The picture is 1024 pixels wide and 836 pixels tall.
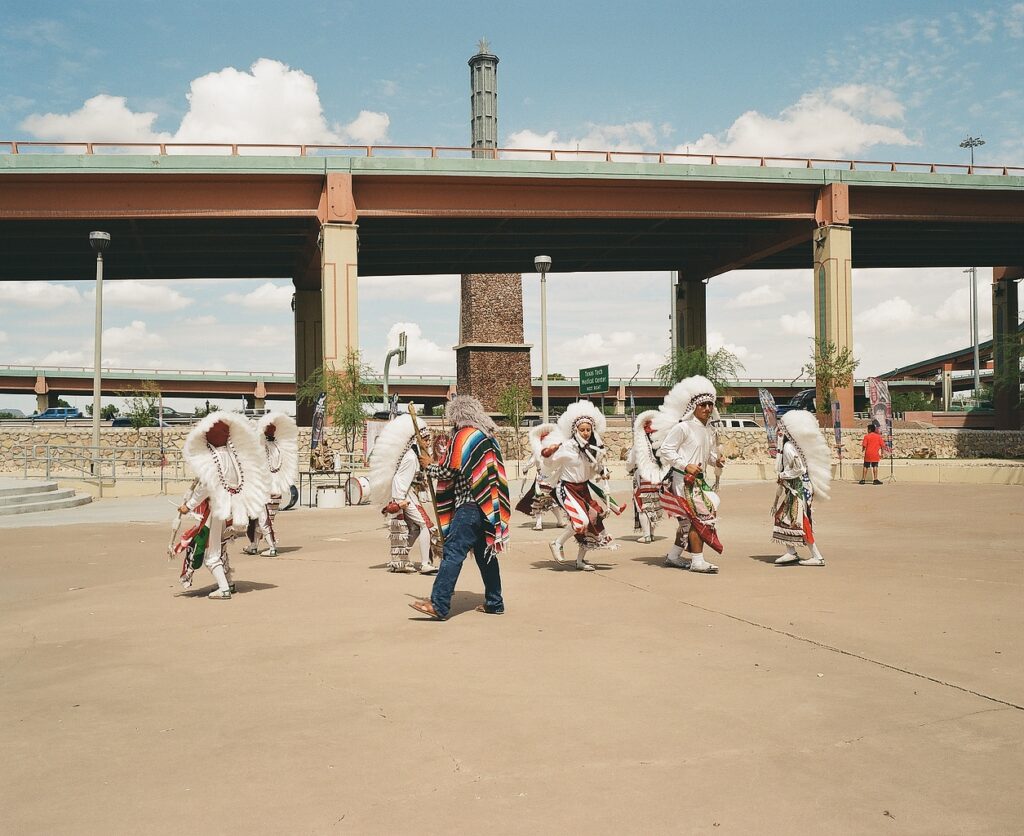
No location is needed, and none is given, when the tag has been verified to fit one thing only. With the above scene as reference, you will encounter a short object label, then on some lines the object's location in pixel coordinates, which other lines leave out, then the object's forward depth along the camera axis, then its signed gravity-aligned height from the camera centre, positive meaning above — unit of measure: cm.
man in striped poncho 763 -63
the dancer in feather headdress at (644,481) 1152 -80
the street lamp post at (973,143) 7769 +2301
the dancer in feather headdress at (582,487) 1013 -71
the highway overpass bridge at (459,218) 3372 +850
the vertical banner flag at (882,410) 2600 +30
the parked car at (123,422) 5503 +25
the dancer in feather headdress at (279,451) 1220 -34
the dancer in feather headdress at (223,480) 859 -51
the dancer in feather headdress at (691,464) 996 -46
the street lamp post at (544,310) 2439 +297
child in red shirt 2430 -74
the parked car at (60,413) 6397 +95
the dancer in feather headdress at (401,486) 984 -67
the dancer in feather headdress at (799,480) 1043 -66
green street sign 2777 +130
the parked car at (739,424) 4284 -10
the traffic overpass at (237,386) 8331 +367
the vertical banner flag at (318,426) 2216 -3
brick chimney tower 5459 +509
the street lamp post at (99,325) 2327 +259
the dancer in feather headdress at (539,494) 1287 -103
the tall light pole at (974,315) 7731 +889
